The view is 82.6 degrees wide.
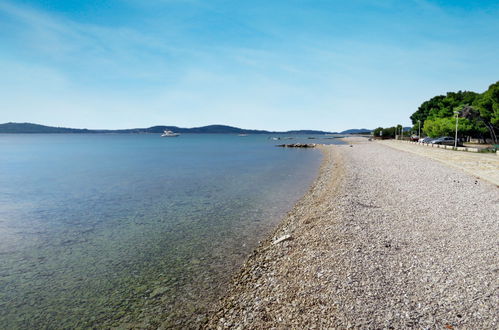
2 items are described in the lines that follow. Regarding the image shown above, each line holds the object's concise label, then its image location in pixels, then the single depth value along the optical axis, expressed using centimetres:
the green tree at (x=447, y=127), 6066
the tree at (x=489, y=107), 5069
